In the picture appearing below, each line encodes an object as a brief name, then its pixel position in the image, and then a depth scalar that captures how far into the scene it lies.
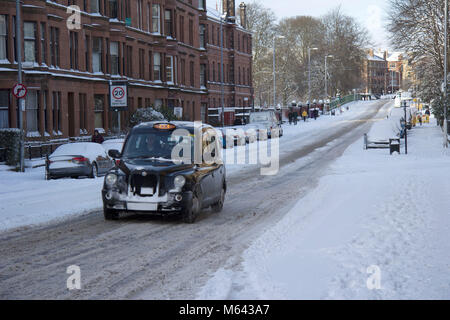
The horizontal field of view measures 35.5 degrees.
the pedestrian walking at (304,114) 80.25
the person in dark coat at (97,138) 33.22
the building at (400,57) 61.12
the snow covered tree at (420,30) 54.47
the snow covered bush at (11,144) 27.97
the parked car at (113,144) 27.37
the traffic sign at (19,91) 26.03
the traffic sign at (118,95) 28.05
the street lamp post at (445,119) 36.66
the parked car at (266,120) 50.57
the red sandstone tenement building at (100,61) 33.41
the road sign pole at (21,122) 27.17
